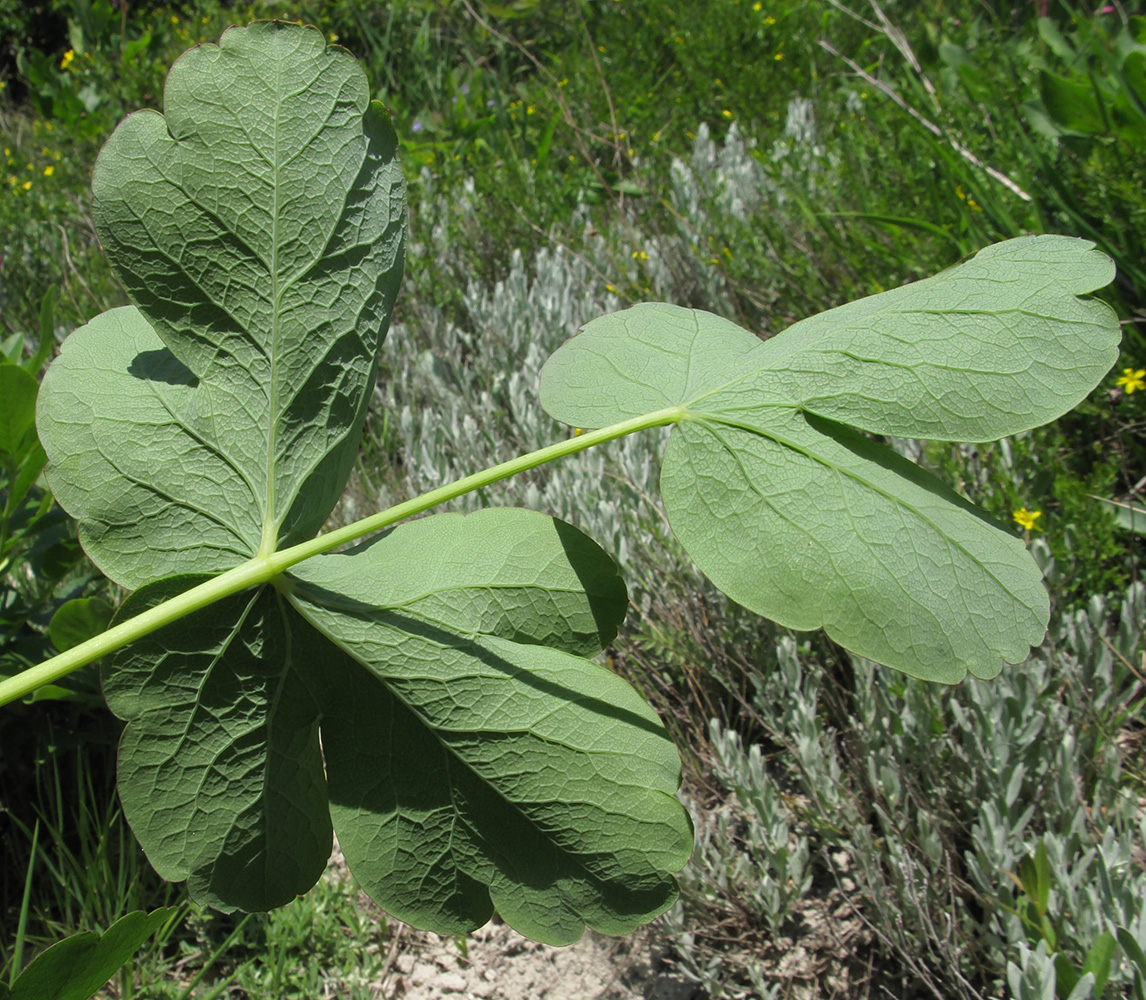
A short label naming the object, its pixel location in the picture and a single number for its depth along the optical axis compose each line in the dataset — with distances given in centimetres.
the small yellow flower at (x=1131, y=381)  59
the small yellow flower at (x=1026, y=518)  54
